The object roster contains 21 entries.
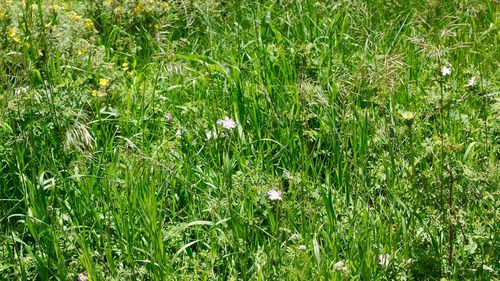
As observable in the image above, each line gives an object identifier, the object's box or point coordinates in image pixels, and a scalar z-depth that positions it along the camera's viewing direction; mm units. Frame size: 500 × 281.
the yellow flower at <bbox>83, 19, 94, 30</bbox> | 4543
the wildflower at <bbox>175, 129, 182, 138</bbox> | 3516
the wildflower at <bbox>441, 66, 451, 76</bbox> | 3582
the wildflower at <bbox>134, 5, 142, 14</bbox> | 4797
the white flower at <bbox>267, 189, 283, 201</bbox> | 2945
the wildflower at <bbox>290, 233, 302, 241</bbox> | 2779
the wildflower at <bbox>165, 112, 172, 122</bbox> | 3727
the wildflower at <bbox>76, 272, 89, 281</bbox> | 2737
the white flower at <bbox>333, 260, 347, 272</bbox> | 2510
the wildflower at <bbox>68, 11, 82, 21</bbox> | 4523
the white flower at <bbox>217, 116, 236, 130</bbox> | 3453
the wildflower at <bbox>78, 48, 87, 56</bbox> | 4242
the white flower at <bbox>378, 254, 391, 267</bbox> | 2682
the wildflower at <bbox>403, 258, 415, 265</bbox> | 2719
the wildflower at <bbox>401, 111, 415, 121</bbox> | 2756
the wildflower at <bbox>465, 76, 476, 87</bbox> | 3426
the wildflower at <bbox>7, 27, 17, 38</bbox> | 4105
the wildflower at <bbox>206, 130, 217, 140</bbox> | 3269
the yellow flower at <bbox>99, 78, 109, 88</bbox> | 3863
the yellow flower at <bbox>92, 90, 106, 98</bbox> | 3773
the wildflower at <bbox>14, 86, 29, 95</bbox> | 3166
